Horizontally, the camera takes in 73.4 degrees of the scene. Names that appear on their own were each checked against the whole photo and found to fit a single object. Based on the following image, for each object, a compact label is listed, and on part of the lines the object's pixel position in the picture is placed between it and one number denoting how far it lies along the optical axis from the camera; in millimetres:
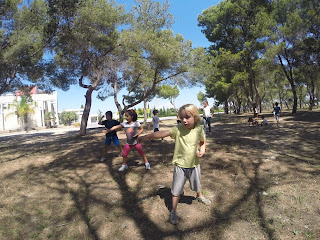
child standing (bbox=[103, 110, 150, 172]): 4836
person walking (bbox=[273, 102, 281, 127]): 12391
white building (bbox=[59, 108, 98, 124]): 55834
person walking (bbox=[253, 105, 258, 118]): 17103
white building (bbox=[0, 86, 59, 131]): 30703
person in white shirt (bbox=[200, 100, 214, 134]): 9255
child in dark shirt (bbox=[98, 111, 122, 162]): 5809
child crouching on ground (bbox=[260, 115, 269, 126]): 13398
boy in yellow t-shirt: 2860
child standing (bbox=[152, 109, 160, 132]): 8656
